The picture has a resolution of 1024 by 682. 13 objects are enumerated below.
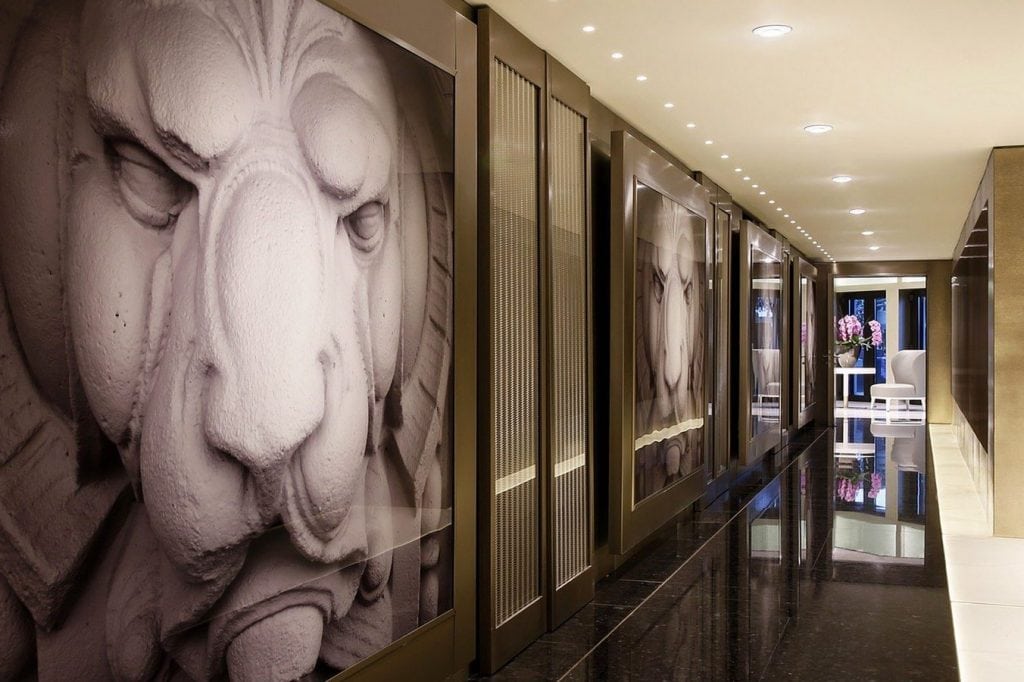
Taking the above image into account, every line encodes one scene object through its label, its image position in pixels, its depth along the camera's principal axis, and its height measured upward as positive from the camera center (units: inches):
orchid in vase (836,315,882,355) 913.5 +19.6
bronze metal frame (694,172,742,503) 354.6 +5.3
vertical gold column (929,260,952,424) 732.0 +10.3
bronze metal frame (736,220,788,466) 406.6 +2.1
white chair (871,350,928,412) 893.2 -12.8
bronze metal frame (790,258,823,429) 601.5 +16.9
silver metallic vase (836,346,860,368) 903.7 -2.4
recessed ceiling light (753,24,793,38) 188.1 +63.0
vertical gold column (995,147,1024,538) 306.0 +4.6
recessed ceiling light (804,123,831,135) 275.4 +64.5
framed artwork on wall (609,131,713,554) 236.4 +4.7
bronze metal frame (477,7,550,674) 172.1 -4.7
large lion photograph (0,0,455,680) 84.7 +2.0
